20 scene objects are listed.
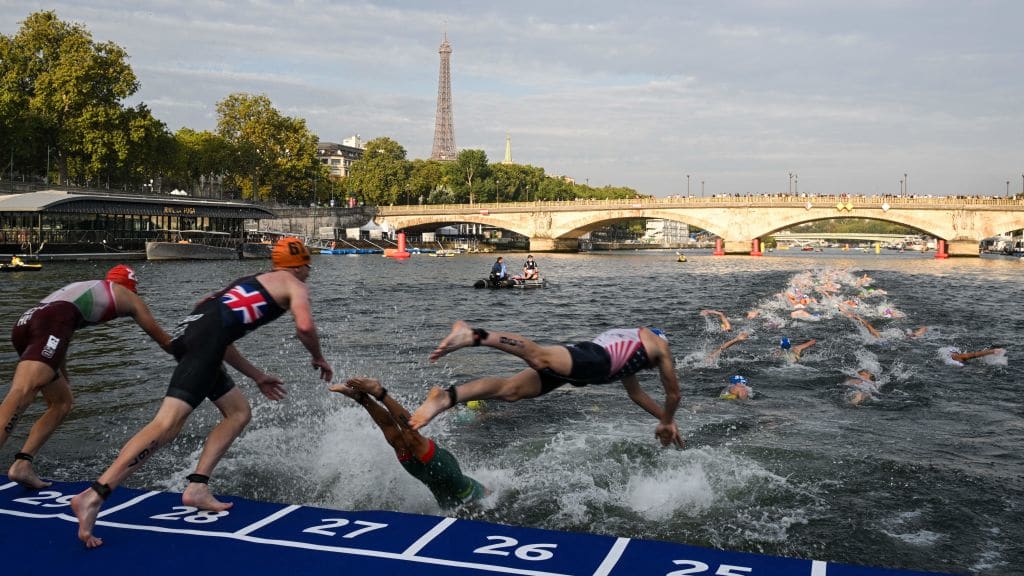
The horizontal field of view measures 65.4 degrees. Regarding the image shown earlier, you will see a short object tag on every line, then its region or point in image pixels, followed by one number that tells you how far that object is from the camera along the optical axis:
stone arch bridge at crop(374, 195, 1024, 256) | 85.25
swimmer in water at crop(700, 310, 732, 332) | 23.87
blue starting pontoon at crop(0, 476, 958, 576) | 5.44
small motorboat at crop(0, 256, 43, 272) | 42.62
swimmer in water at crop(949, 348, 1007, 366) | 17.67
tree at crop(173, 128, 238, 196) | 90.44
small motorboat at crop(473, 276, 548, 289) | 39.62
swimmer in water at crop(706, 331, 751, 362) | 17.92
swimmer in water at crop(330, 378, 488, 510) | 6.68
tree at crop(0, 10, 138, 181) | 65.75
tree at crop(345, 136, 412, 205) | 120.94
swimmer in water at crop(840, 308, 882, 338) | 21.67
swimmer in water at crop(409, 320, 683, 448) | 6.56
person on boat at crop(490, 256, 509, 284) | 39.75
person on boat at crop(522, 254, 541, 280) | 41.03
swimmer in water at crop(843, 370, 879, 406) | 13.84
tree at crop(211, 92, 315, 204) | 92.81
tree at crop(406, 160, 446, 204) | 123.30
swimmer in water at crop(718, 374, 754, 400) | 13.95
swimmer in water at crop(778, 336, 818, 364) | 17.64
